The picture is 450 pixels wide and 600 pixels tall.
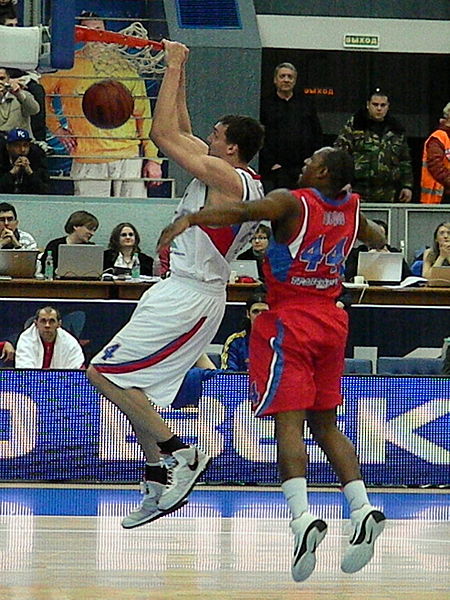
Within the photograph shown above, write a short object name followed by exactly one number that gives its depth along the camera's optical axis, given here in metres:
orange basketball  11.16
